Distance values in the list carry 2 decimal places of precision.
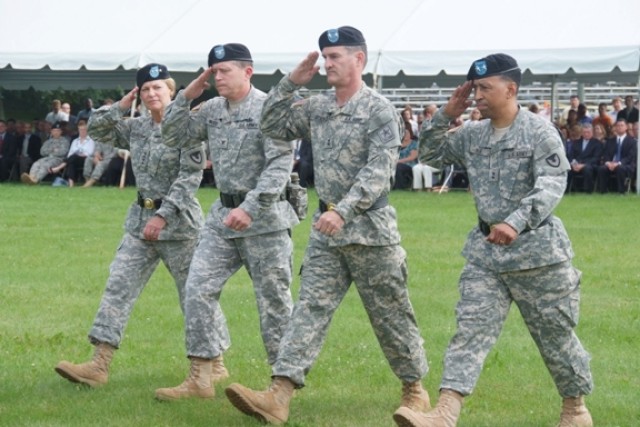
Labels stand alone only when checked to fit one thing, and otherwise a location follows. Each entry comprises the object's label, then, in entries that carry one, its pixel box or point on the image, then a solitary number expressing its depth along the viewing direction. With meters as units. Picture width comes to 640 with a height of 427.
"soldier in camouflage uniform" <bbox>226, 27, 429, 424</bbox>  7.63
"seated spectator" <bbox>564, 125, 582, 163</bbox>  27.09
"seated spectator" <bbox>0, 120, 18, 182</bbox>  31.88
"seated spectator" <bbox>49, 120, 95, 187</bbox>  30.28
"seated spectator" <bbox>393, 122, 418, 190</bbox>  28.25
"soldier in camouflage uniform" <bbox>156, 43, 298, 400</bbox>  8.41
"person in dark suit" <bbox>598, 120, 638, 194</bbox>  26.38
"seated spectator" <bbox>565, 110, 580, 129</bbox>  27.97
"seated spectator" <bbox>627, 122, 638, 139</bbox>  26.94
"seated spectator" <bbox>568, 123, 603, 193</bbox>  26.64
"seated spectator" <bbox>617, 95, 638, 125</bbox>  28.61
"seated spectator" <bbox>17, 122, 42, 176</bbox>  31.55
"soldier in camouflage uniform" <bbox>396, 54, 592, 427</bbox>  7.21
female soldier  8.98
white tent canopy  25.45
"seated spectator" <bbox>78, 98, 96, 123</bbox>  32.64
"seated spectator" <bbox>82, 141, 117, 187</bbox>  29.77
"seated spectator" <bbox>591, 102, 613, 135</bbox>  27.56
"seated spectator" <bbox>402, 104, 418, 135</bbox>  29.14
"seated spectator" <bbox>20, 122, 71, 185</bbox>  30.72
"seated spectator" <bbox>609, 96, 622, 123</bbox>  30.94
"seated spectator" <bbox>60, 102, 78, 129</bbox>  32.78
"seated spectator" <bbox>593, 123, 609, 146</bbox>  26.98
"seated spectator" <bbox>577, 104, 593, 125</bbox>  28.44
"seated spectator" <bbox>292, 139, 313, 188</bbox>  27.98
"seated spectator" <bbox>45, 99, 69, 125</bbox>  33.94
